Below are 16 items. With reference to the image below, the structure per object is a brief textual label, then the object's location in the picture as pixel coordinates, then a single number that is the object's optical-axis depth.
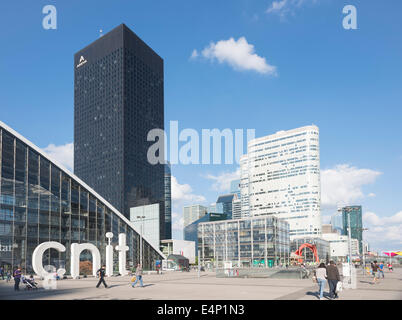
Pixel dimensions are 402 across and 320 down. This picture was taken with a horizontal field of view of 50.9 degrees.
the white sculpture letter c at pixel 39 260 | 38.00
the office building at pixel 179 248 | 125.56
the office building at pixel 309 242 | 178.25
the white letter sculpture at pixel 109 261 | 47.64
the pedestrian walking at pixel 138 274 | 28.84
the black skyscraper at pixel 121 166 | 189.00
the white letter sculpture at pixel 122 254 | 48.03
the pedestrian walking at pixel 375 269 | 32.10
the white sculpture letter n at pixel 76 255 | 43.34
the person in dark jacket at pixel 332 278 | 20.53
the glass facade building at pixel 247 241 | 126.88
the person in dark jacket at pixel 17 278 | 28.19
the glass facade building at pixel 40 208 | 44.09
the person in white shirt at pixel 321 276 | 20.39
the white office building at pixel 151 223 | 127.88
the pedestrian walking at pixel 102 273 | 28.67
